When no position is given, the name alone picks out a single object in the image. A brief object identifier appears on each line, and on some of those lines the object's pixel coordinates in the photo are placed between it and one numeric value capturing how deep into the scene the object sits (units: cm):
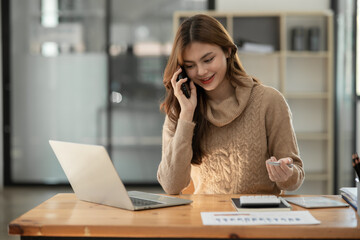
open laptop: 224
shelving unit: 667
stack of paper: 232
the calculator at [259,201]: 225
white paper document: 210
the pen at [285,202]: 227
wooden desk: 205
